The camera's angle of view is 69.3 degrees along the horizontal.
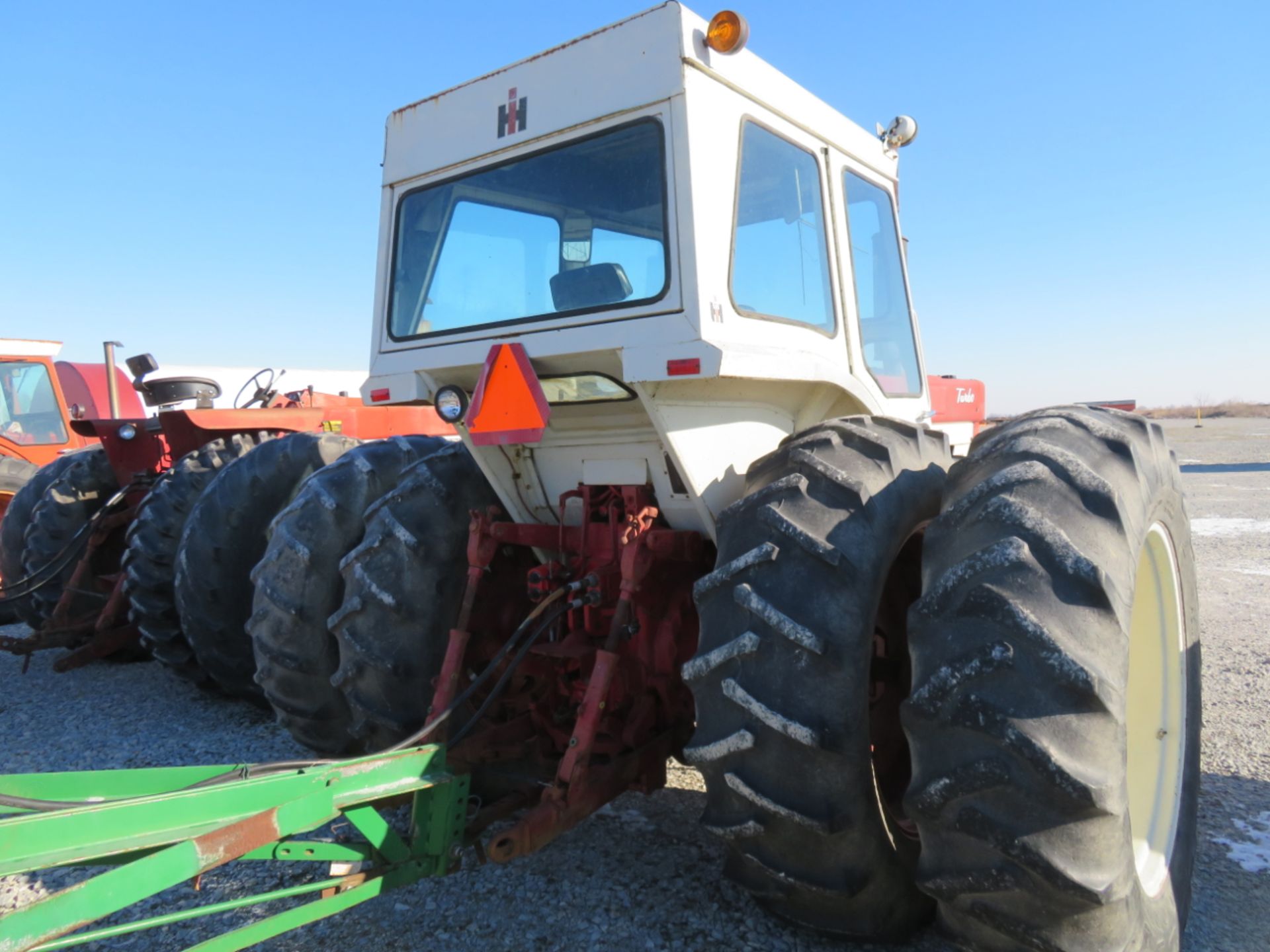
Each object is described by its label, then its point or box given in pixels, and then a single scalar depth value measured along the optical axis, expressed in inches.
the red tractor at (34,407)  366.6
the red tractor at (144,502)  201.2
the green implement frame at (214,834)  67.0
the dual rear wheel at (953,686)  73.4
